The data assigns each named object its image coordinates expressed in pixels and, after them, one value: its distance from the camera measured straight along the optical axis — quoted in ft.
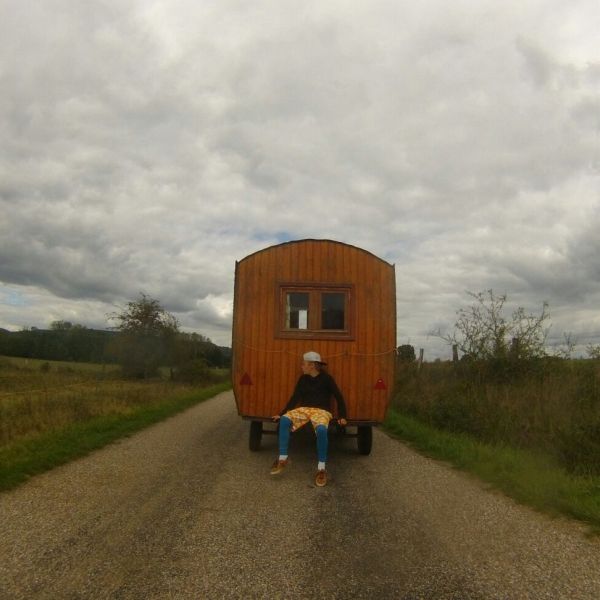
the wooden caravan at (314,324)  26.32
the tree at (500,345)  46.70
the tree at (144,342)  111.45
